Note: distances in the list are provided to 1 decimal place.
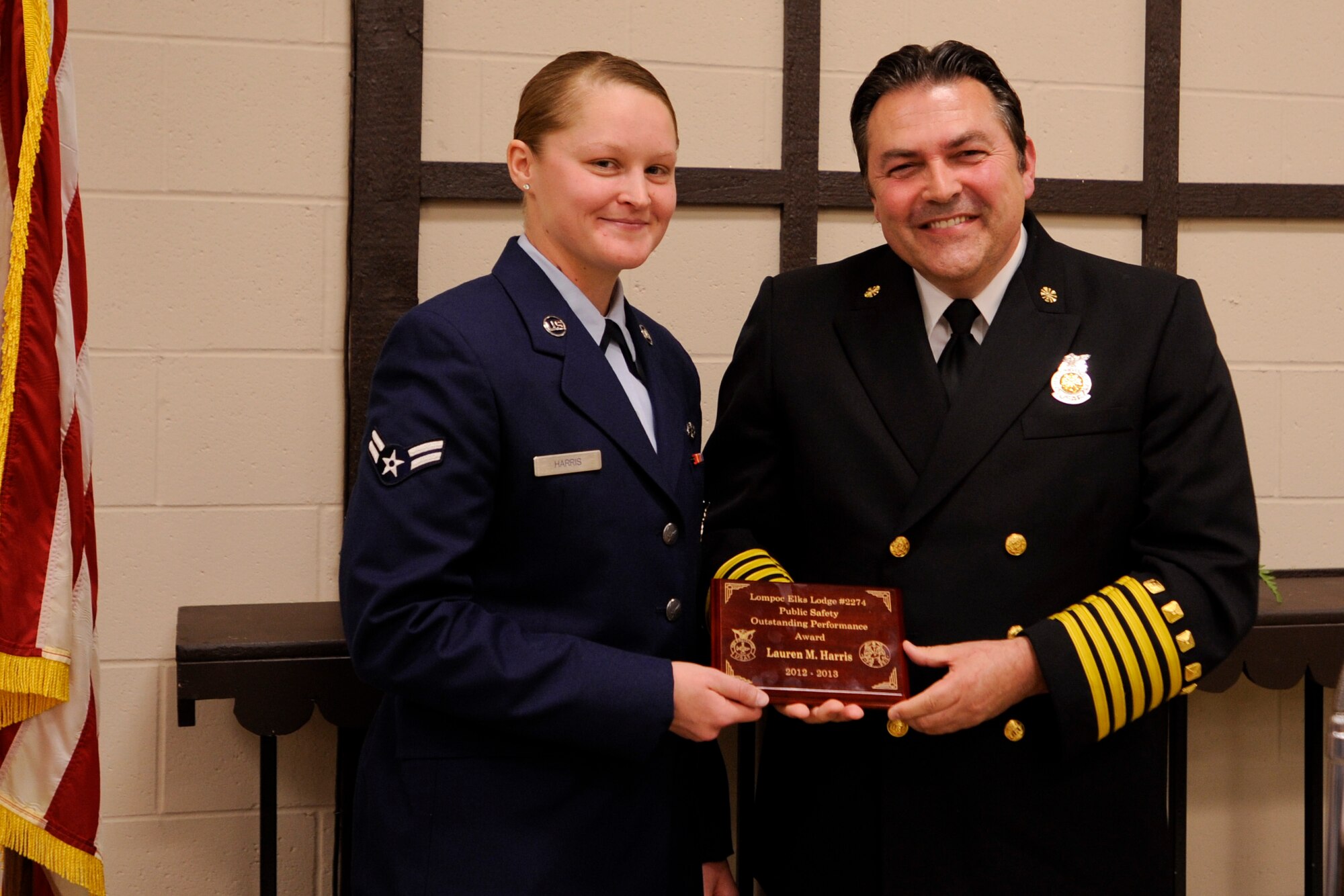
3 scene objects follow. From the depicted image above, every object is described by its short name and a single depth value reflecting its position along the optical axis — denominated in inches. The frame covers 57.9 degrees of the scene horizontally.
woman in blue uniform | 52.4
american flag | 67.4
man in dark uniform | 58.9
